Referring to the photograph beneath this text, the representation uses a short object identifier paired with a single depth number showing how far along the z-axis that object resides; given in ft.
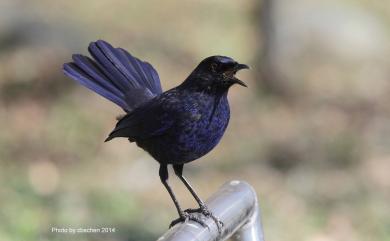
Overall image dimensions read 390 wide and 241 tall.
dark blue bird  23.68
